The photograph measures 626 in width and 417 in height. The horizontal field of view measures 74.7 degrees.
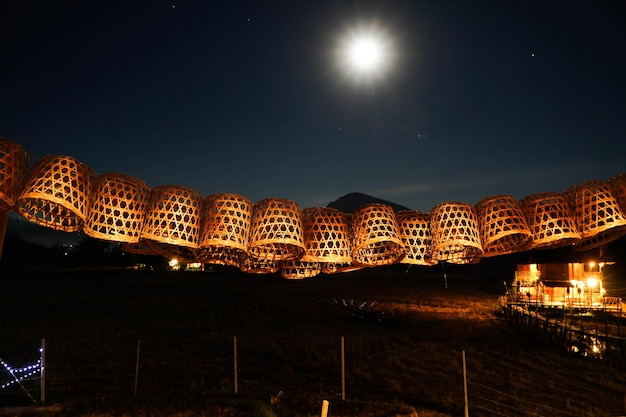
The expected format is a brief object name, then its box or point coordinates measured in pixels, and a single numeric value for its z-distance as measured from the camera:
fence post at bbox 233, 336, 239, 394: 5.27
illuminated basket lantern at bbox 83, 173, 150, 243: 2.57
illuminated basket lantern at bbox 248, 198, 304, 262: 2.68
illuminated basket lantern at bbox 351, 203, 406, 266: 2.80
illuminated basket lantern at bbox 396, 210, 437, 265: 3.26
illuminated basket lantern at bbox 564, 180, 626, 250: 3.01
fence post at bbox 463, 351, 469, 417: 4.04
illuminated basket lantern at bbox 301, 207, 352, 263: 2.94
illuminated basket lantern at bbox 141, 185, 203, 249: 2.61
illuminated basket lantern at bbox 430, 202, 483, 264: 2.93
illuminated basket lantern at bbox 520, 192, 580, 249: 3.00
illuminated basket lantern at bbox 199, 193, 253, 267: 2.64
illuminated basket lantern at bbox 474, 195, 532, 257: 2.92
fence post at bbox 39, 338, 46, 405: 5.04
